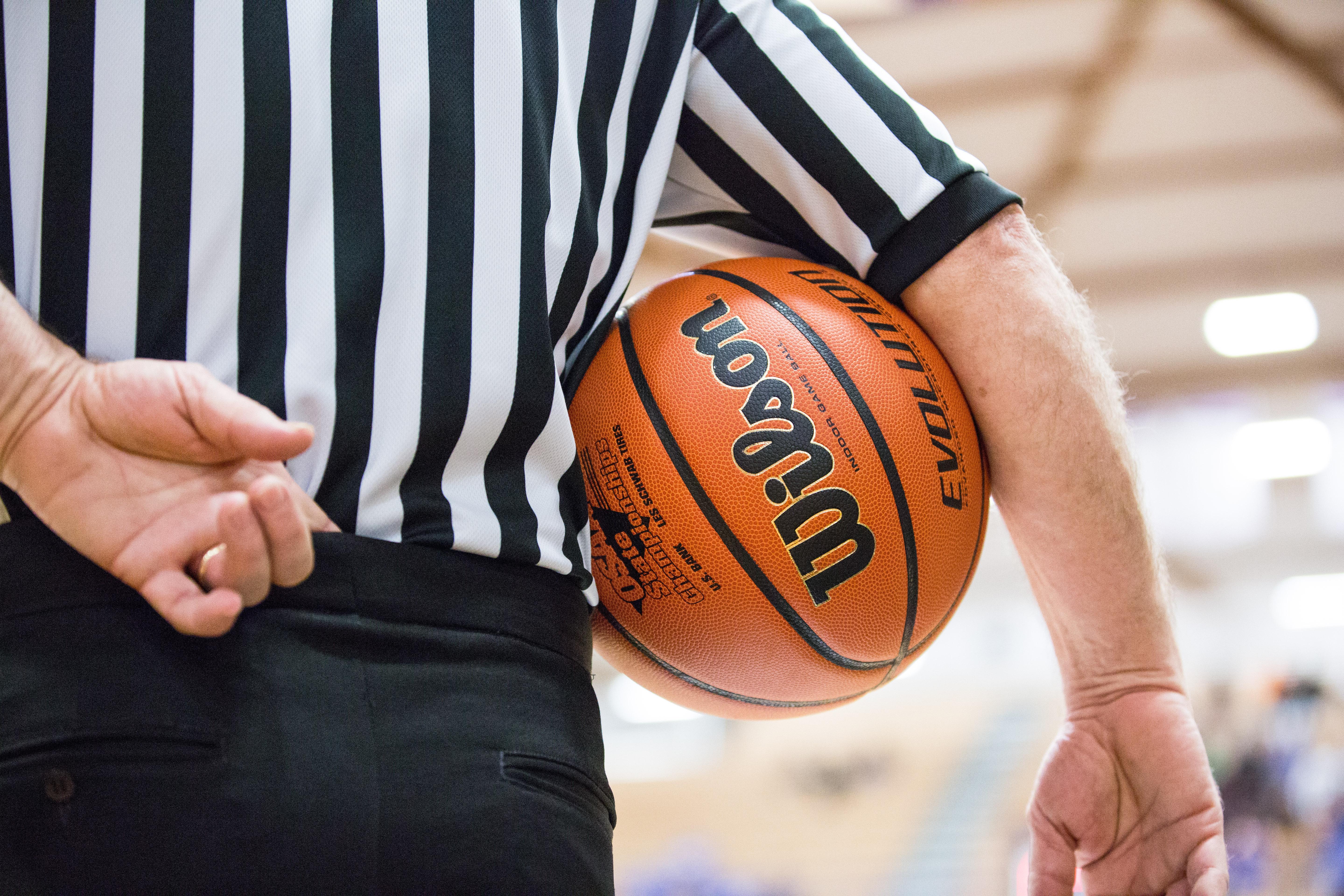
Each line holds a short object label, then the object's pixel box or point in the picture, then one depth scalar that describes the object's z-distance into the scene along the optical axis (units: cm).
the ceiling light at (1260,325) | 759
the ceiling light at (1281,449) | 852
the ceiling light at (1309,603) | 980
